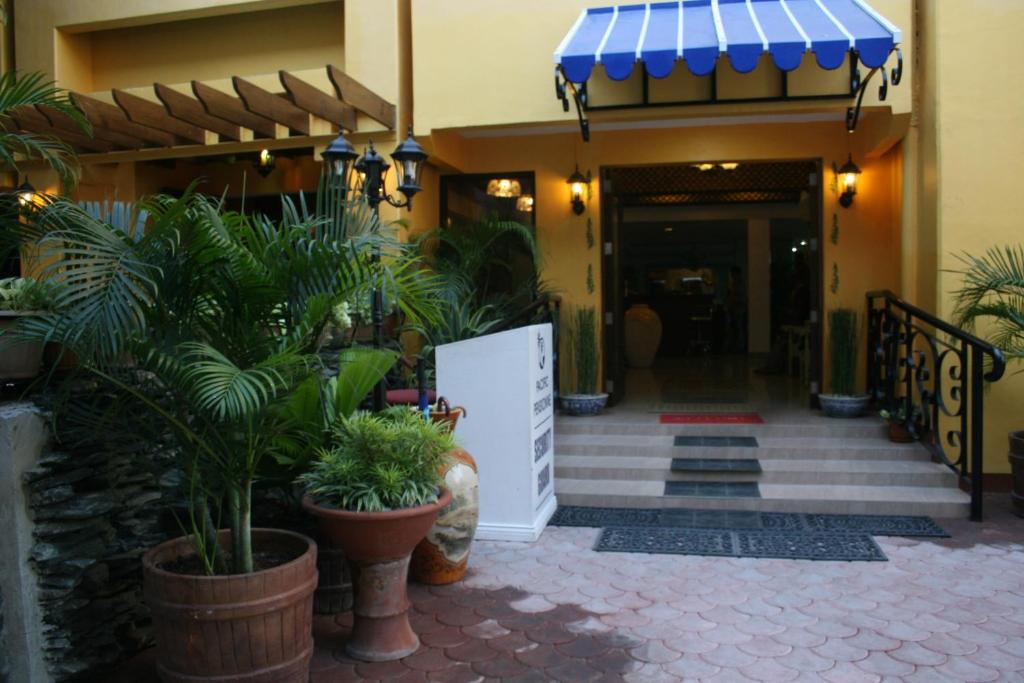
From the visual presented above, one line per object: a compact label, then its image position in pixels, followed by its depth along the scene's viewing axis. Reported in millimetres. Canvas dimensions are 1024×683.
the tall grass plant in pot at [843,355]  7621
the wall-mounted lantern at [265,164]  8820
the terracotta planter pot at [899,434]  6793
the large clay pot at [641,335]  12164
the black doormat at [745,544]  5230
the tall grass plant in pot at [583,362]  7906
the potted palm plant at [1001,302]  5988
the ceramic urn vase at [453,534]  4719
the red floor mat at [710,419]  7465
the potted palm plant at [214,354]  3111
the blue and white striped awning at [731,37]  6000
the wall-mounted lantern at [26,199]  3408
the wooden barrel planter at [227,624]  3170
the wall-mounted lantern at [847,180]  7975
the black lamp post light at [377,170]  4884
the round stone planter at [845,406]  7371
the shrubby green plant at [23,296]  3402
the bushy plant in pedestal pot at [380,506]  3742
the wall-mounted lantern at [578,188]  8430
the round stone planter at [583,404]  7883
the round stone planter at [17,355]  3410
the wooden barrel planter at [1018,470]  5969
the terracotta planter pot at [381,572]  3723
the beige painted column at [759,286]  15227
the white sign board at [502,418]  5527
